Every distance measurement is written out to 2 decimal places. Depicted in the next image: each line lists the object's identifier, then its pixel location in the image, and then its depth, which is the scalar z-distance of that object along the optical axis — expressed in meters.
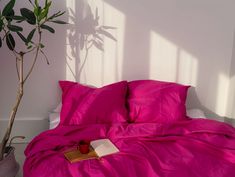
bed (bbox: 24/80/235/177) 1.68
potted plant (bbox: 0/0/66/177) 1.88
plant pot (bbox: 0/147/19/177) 1.94
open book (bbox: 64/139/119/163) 1.80
